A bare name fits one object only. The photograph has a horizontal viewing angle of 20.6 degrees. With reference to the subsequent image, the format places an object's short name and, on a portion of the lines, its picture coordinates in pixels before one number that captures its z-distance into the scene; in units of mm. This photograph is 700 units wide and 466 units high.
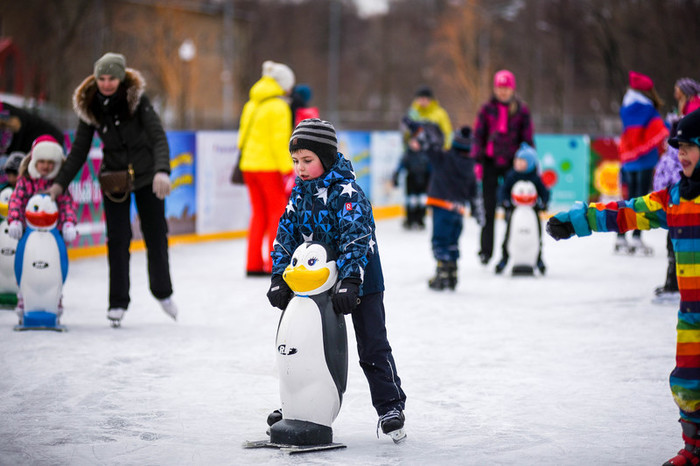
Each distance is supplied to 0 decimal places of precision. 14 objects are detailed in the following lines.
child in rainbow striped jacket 7178
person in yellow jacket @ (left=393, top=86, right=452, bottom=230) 25272
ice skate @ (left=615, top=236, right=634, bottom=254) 22129
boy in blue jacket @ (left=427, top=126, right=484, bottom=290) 16398
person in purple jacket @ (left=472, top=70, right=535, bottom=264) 18659
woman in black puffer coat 12323
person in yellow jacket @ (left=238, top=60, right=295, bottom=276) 17621
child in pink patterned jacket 12359
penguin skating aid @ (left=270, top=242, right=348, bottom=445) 7623
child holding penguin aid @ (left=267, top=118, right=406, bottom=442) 7694
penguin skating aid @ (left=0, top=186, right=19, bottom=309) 13895
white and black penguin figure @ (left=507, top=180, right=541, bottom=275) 18218
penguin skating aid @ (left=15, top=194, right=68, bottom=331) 12117
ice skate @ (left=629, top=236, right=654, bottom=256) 21987
